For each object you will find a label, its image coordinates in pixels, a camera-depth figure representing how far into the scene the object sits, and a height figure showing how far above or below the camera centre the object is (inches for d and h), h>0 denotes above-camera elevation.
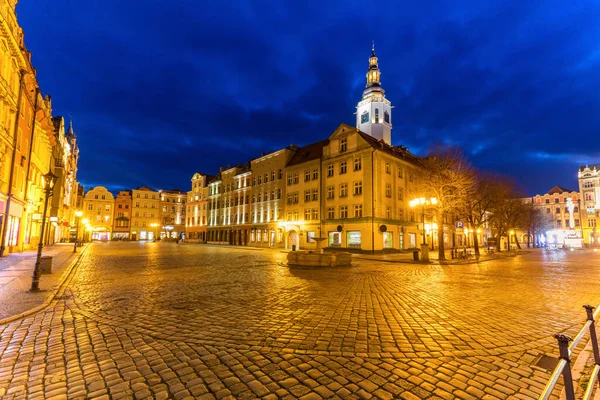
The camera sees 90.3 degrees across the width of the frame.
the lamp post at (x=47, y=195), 371.2 +49.1
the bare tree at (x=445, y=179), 1051.9 +205.0
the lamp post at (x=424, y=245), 944.0 -36.0
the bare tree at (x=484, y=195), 1341.0 +188.4
